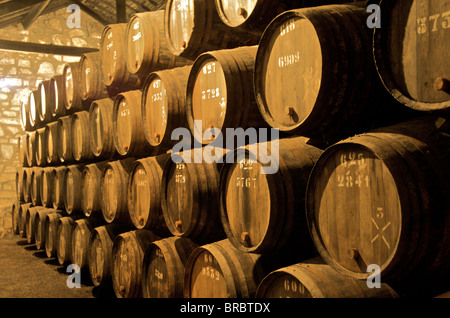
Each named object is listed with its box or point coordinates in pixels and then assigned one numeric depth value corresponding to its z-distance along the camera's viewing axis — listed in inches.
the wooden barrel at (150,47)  147.1
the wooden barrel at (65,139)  214.7
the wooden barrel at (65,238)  209.6
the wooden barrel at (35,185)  266.2
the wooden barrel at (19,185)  307.3
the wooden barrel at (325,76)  75.6
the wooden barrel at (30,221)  267.0
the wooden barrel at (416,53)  58.0
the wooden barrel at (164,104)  129.3
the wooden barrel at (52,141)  234.7
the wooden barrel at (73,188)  203.9
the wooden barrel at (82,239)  187.8
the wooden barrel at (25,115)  296.3
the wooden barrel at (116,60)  170.7
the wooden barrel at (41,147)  250.7
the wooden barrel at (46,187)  241.8
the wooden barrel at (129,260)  144.9
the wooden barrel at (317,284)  73.0
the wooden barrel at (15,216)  316.5
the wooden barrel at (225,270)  95.8
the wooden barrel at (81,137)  198.1
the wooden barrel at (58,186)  221.3
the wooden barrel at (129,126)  153.0
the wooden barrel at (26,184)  285.1
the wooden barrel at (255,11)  97.1
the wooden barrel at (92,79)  197.3
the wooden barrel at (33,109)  273.1
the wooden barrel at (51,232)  228.8
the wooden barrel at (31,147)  279.4
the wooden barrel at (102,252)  167.6
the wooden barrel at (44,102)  254.4
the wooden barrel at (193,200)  114.0
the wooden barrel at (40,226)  246.2
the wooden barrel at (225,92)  103.0
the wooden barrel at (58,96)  234.4
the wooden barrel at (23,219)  292.0
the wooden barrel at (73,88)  213.5
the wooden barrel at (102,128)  176.2
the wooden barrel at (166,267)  123.0
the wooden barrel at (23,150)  301.1
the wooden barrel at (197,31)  119.7
